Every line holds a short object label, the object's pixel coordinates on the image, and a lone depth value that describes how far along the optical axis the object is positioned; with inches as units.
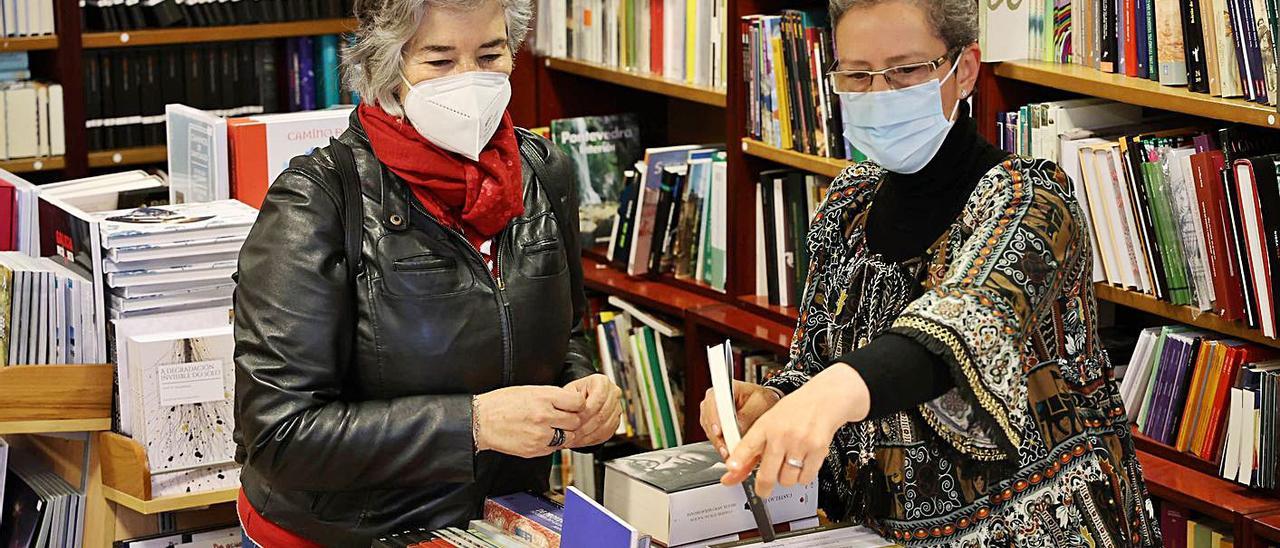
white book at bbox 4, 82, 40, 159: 164.4
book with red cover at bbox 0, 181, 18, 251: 123.0
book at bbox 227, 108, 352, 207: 121.2
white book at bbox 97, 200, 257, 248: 108.2
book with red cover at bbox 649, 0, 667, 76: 147.6
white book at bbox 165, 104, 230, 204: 120.9
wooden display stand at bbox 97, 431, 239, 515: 106.7
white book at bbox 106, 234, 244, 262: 108.0
